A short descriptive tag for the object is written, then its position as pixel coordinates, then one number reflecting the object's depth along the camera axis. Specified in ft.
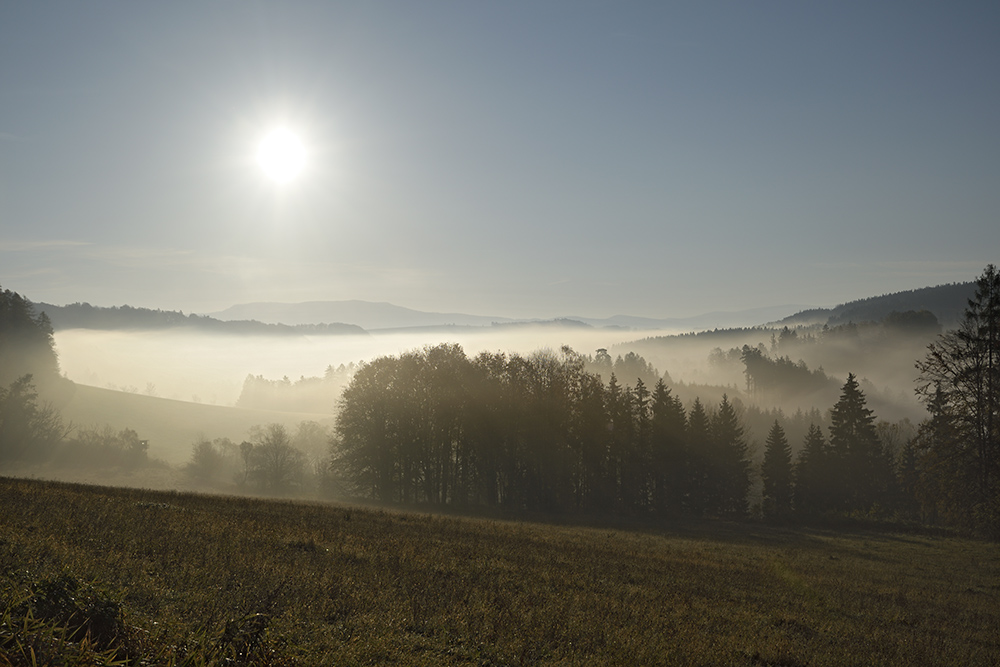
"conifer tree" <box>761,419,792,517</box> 241.35
